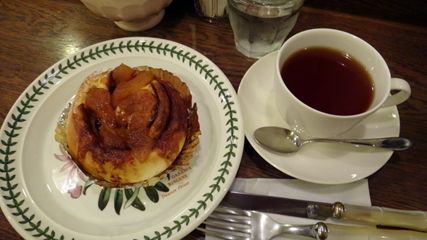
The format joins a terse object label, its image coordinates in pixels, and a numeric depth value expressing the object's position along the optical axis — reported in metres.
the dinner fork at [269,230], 0.26
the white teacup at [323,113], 0.27
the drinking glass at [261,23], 0.36
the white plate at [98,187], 0.27
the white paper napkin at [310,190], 0.29
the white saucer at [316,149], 0.29
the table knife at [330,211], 0.27
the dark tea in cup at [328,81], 0.29
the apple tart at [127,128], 0.26
